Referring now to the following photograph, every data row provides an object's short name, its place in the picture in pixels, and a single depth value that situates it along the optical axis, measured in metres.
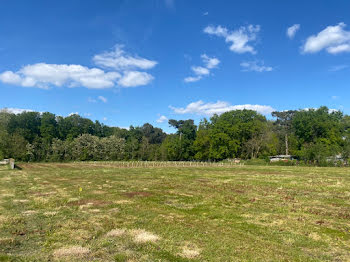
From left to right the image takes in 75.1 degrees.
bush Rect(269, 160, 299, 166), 55.00
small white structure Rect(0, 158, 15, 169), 37.53
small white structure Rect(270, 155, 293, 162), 79.57
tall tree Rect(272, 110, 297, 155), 107.35
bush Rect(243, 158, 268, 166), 56.84
